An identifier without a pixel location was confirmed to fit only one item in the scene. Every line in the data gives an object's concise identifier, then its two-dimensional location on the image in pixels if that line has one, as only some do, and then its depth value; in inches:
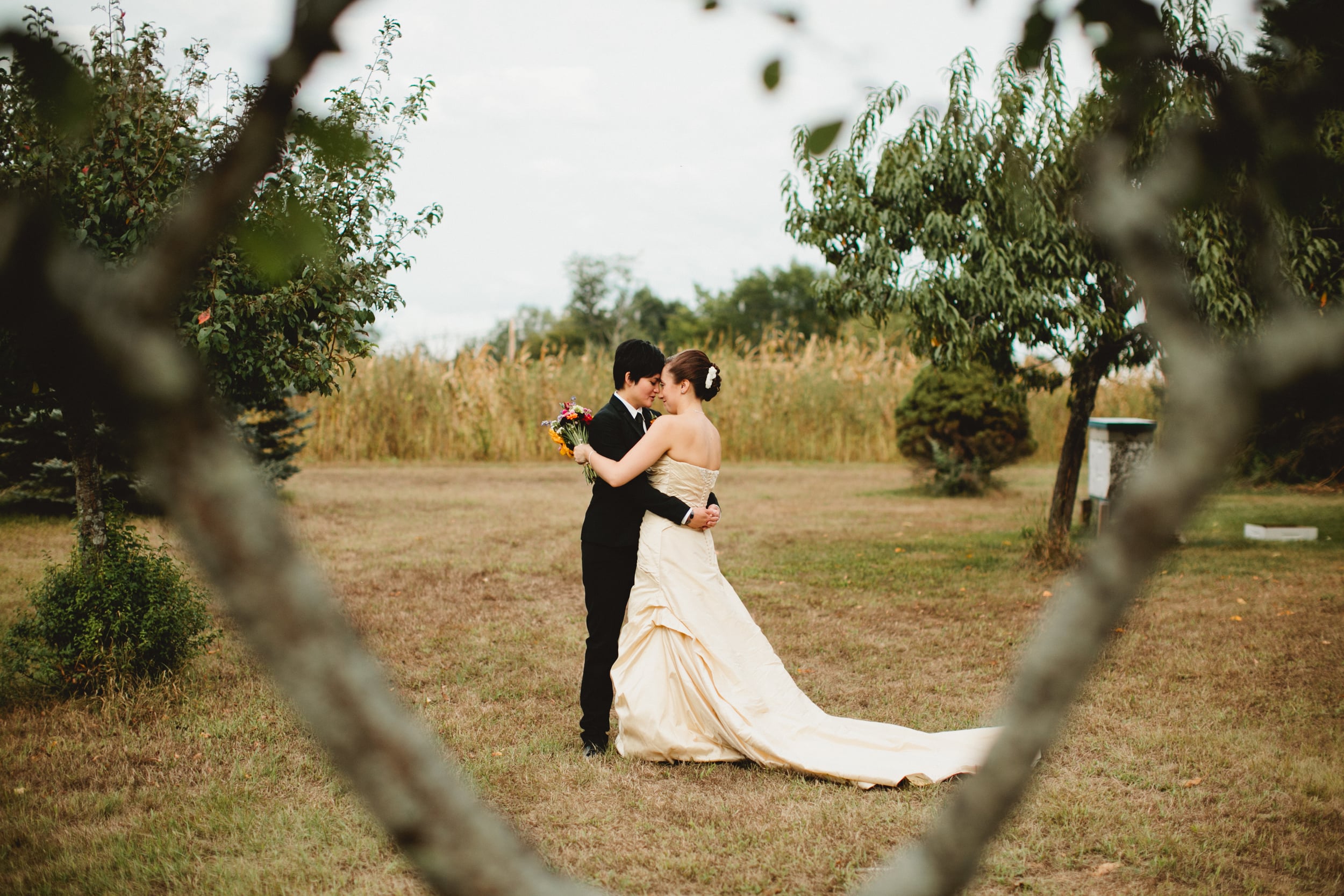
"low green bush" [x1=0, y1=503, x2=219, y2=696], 210.7
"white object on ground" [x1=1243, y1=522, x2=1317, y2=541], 454.6
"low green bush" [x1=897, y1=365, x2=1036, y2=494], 617.0
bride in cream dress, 188.7
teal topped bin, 423.5
